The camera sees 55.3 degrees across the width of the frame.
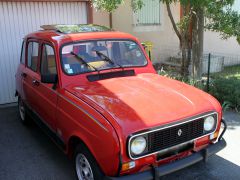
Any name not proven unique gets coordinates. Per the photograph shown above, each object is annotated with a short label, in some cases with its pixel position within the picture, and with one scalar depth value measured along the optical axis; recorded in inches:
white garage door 210.8
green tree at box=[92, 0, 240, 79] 177.1
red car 87.6
